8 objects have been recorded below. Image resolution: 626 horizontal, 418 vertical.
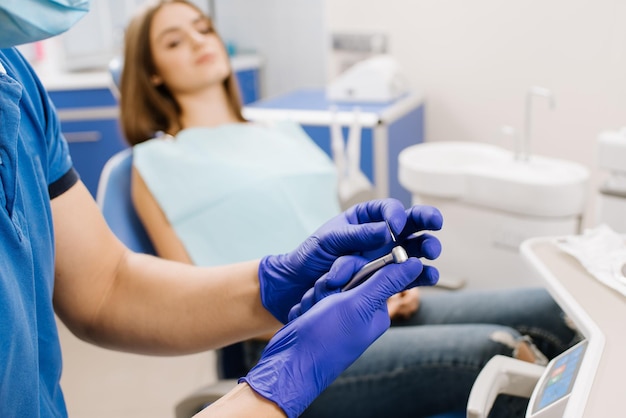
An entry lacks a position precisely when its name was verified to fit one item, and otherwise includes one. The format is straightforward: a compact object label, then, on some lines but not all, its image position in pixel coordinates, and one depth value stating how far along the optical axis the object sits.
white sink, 1.81
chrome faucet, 1.88
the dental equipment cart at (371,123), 2.34
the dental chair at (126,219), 1.35
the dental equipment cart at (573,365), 0.73
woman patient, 1.20
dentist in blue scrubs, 0.76
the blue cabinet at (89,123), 3.18
